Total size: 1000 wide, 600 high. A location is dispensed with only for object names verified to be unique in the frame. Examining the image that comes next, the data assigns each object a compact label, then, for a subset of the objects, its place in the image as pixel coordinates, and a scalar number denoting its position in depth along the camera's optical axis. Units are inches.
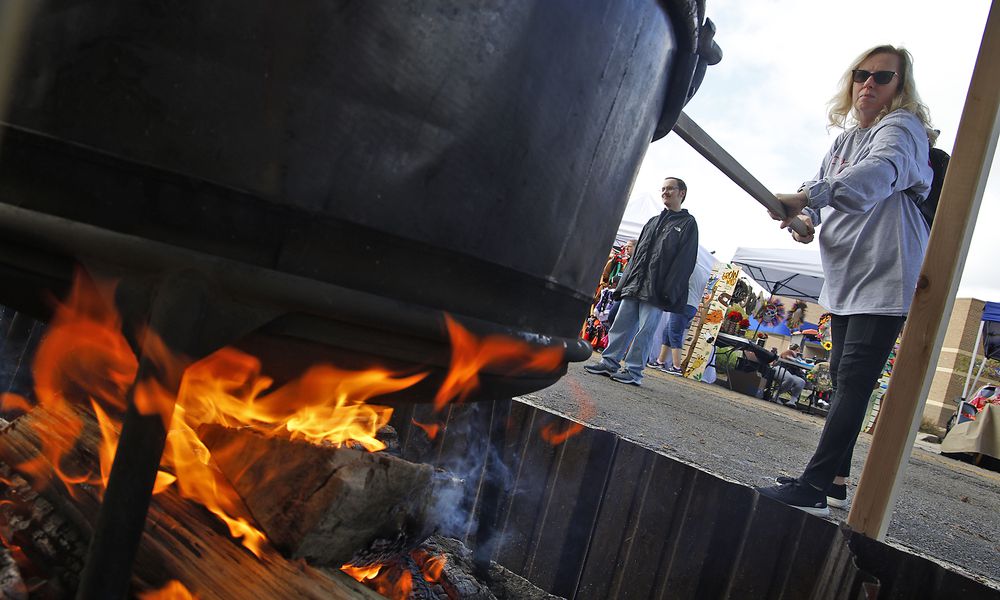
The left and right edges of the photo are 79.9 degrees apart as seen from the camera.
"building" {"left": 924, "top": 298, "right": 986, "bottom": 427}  679.1
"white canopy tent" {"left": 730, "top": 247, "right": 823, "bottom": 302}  507.6
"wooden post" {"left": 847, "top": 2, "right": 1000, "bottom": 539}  66.7
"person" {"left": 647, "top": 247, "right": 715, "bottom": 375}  339.0
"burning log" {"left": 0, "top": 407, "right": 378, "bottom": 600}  46.6
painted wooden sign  413.1
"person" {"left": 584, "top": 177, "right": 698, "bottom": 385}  212.7
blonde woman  84.8
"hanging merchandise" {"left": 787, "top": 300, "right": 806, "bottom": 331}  573.0
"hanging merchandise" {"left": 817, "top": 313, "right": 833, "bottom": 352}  494.5
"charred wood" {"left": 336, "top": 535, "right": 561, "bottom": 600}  63.1
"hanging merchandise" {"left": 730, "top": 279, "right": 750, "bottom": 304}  485.9
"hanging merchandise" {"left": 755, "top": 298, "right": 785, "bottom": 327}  538.9
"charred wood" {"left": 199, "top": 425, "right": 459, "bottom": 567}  50.4
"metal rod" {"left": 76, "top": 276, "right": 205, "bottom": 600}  31.3
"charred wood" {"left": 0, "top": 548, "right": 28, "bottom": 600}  39.8
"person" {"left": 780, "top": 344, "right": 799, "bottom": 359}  518.1
